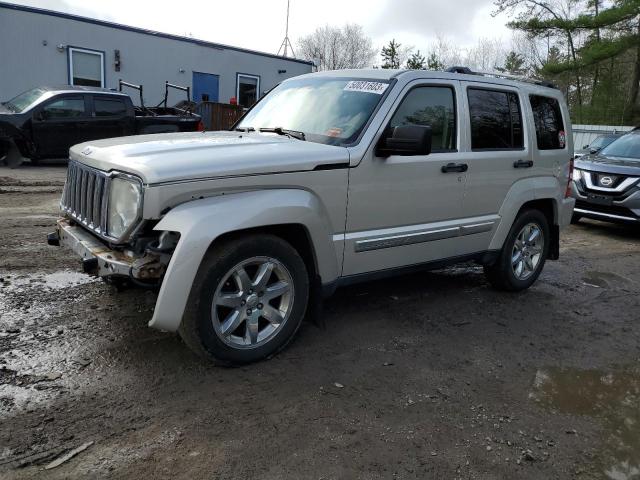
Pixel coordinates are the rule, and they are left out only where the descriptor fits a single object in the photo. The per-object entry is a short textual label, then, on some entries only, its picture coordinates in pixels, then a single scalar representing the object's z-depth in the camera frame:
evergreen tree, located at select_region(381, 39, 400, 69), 44.29
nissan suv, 8.59
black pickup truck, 11.01
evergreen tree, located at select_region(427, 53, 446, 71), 39.87
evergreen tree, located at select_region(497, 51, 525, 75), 38.19
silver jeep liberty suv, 3.16
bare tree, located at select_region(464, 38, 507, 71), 41.75
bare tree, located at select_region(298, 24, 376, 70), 53.12
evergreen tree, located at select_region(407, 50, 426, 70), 39.83
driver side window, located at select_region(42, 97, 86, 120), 11.27
